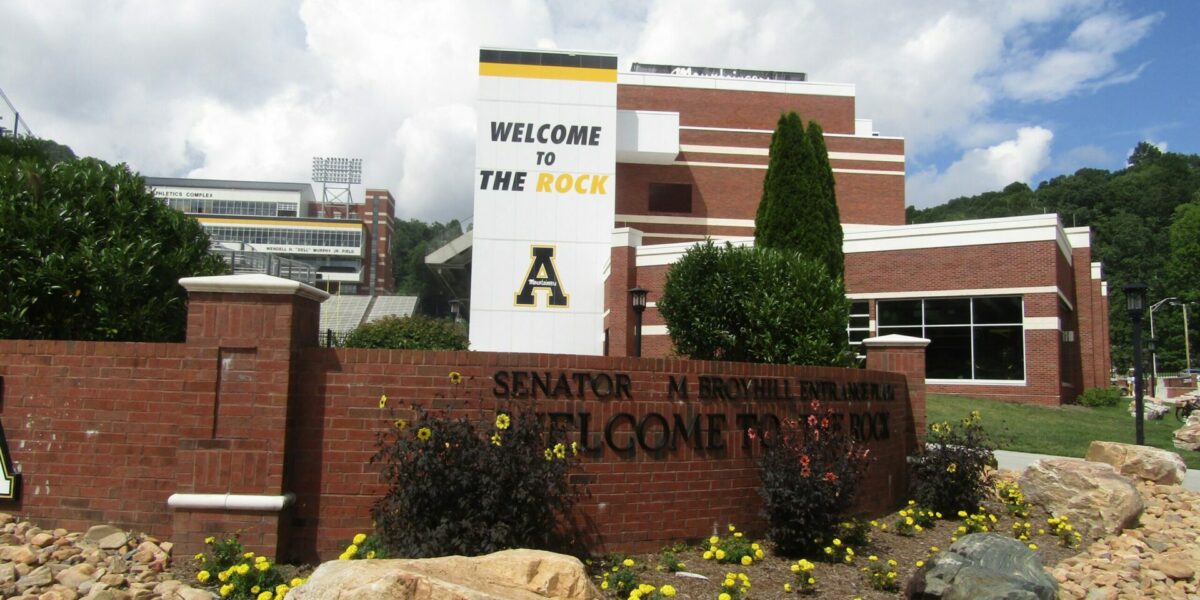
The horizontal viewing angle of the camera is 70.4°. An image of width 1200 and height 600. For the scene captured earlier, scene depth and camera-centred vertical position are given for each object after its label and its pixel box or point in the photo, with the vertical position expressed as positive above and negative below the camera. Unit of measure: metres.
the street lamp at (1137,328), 15.34 +1.03
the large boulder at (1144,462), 12.83 -1.19
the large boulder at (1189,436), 19.00 -1.17
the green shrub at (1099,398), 27.34 -0.49
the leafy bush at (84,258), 8.46 +1.08
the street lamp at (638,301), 19.02 +1.62
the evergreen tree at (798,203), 20.45 +4.23
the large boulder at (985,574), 6.58 -1.55
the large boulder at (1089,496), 10.42 -1.42
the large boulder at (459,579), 4.11 -1.08
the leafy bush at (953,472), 10.41 -1.14
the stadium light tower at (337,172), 127.25 +29.38
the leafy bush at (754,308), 13.22 +1.11
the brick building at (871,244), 25.59 +4.39
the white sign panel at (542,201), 30.31 +6.18
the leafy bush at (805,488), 7.83 -1.03
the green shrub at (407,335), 17.58 +0.73
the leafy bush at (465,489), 6.34 -0.90
